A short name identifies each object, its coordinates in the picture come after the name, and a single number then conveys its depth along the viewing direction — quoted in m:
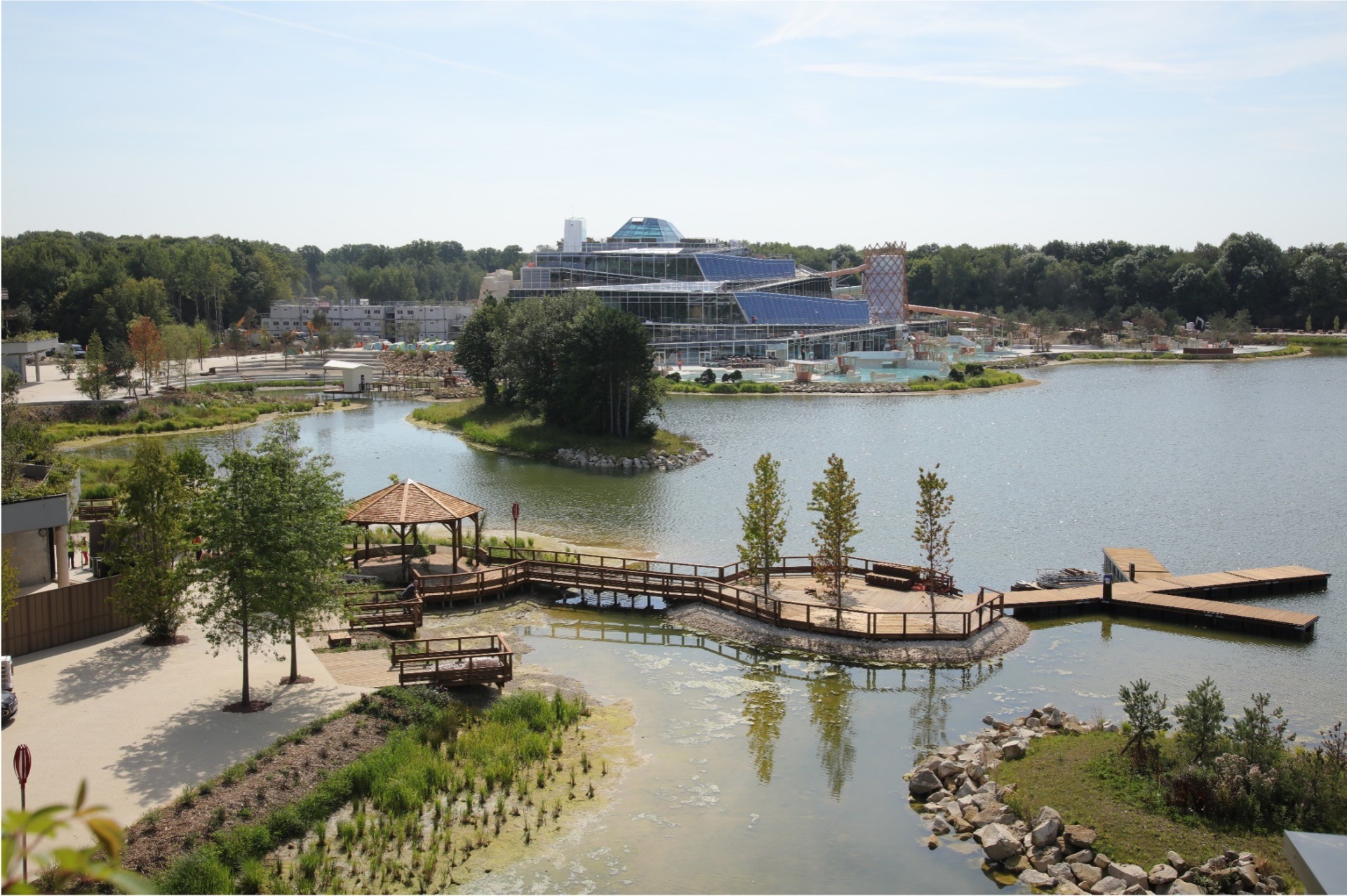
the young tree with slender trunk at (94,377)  63.97
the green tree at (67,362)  78.44
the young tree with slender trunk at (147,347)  72.56
